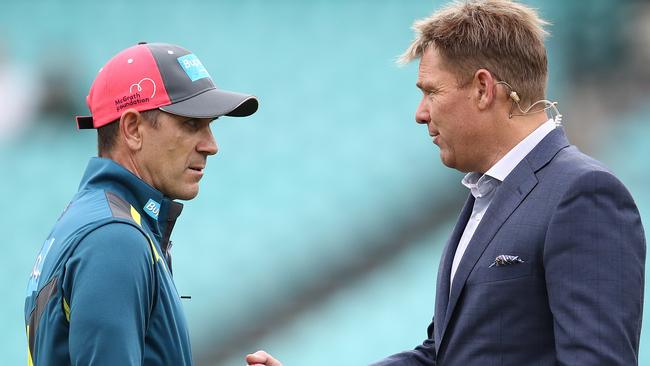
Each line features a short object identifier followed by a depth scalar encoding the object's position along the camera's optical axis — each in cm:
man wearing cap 1235
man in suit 1237
